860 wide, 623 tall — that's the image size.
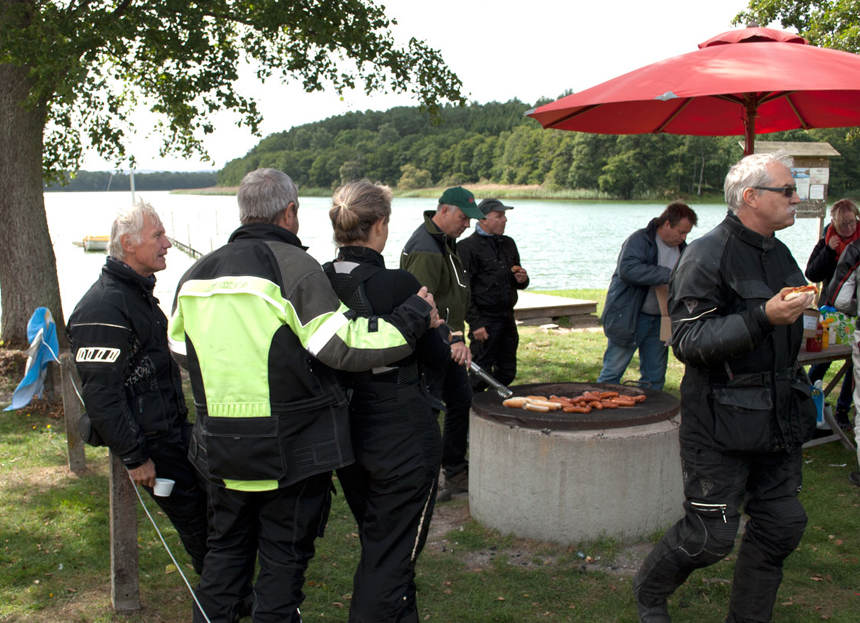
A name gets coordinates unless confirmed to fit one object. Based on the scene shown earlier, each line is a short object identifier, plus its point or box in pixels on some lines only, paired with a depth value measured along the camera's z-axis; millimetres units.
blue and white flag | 5178
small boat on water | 48594
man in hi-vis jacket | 2652
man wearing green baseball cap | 5125
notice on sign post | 10672
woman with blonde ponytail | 2932
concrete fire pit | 4434
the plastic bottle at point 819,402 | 6127
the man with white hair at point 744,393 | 3070
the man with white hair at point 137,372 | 3213
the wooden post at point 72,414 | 5672
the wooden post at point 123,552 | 3793
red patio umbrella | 4371
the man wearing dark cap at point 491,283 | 6438
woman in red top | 6887
